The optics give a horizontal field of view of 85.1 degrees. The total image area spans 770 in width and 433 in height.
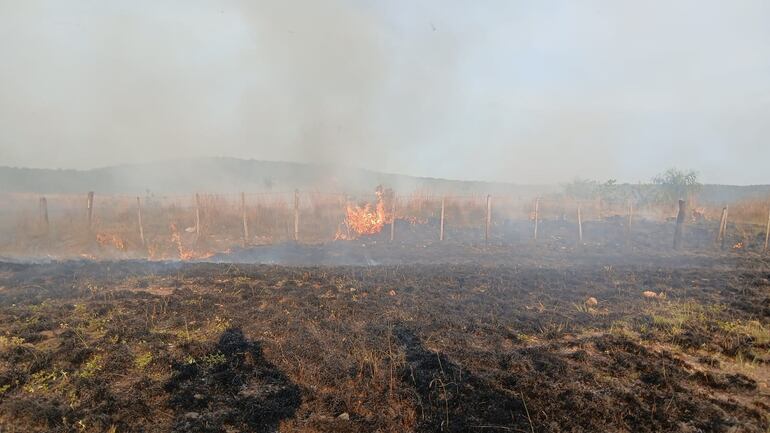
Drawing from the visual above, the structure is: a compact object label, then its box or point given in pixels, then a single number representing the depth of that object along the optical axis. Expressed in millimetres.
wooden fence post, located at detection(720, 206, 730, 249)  17433
